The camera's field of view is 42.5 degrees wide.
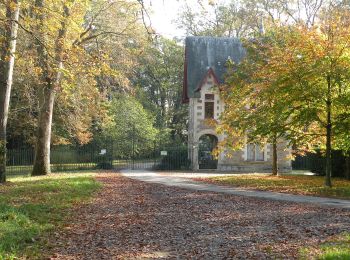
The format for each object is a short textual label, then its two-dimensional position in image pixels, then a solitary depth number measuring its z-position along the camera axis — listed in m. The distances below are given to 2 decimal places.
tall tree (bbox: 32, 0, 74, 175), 22.75
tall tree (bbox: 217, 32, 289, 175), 17.94
